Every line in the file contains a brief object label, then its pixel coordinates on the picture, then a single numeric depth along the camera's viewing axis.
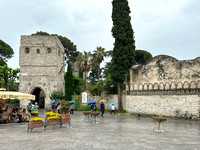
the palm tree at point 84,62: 38.72
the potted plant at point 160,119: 11.26
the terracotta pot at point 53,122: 11.43
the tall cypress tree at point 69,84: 32.12
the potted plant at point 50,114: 12.29
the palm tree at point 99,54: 40.80
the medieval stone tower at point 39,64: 31.08
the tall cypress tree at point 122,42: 23.39
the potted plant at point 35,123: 10.62
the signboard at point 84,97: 30.22
